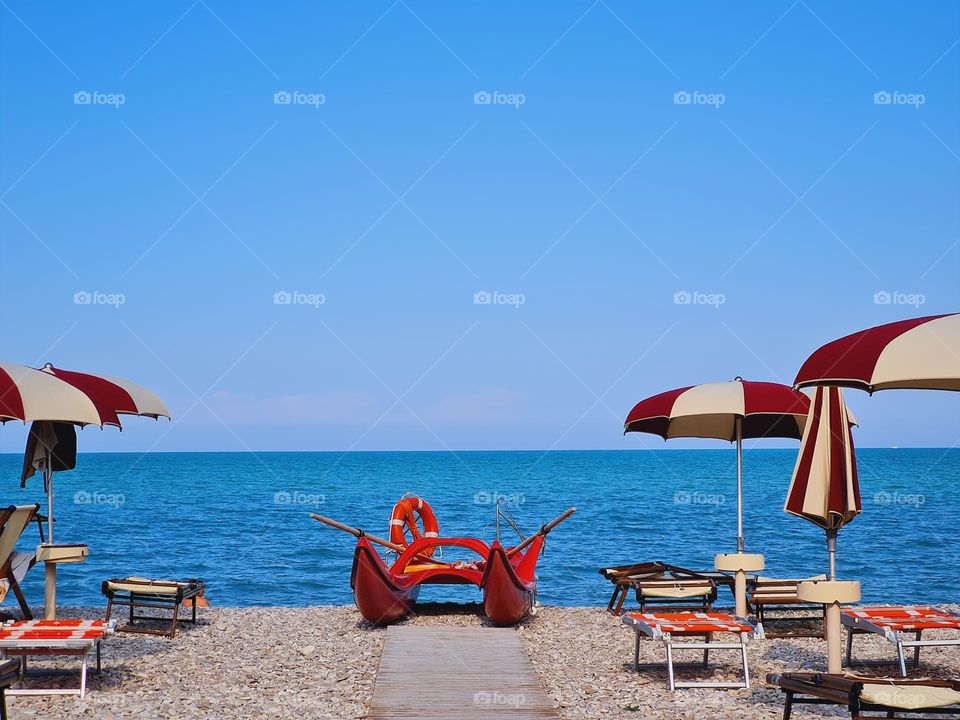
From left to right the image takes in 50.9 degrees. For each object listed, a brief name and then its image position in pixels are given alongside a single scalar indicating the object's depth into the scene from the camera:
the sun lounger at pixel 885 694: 5.31
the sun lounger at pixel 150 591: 9.81
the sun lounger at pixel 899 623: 7.46
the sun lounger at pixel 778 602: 9.78
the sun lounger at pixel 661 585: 10.38
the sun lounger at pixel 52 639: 7.03
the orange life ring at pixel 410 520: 12.27
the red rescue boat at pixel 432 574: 10.21
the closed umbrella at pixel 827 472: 6.95
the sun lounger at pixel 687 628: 7.62
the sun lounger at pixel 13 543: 8.90
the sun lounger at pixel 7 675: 5.43
